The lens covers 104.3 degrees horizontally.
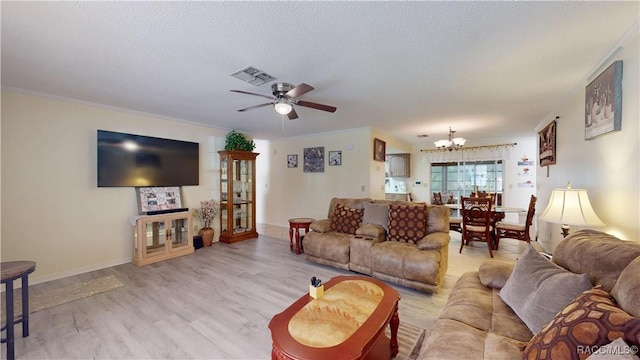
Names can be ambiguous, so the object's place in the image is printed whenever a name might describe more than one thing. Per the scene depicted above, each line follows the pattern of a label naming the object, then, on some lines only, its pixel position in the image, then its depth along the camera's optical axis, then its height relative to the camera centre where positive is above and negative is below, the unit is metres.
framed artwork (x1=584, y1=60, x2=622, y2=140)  1.94 +0.67
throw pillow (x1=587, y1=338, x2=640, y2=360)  0.73 -0.52
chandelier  5.12 +0.75
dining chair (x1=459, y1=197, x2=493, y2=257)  3.97 -0.70
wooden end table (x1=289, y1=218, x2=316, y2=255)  4.21 -0.83
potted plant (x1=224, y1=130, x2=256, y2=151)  5.05 +0.71
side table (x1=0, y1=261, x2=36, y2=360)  1.77 -0.90
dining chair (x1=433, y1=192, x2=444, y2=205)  6.43 -0.54
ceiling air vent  2.41 +1.03
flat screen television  3.56 +0.24
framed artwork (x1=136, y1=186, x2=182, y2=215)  3.95 -0.37
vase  4.61 -1.09
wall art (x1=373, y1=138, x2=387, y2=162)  5.23 +0.62
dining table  4.37 -0.69
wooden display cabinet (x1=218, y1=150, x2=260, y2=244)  5.05 -0.40
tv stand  3.70 -0.98
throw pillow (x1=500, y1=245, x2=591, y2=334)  1.27 -0.62
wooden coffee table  1.28 -0.87
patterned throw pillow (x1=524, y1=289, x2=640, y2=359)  0.86 -0.56
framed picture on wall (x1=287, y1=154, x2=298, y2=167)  6.21 +0.43
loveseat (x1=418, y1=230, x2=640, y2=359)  0.92 -0.60
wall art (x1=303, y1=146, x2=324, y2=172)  5.74 +0.43
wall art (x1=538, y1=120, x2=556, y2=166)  3.69 +0.55
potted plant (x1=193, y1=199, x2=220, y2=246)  4.62 -0.76
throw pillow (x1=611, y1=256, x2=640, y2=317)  0.96 -0.45
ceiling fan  2.65 +0.82
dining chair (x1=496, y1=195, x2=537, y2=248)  3.96 -0.86
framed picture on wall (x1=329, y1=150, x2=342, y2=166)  5.47 +0.45
